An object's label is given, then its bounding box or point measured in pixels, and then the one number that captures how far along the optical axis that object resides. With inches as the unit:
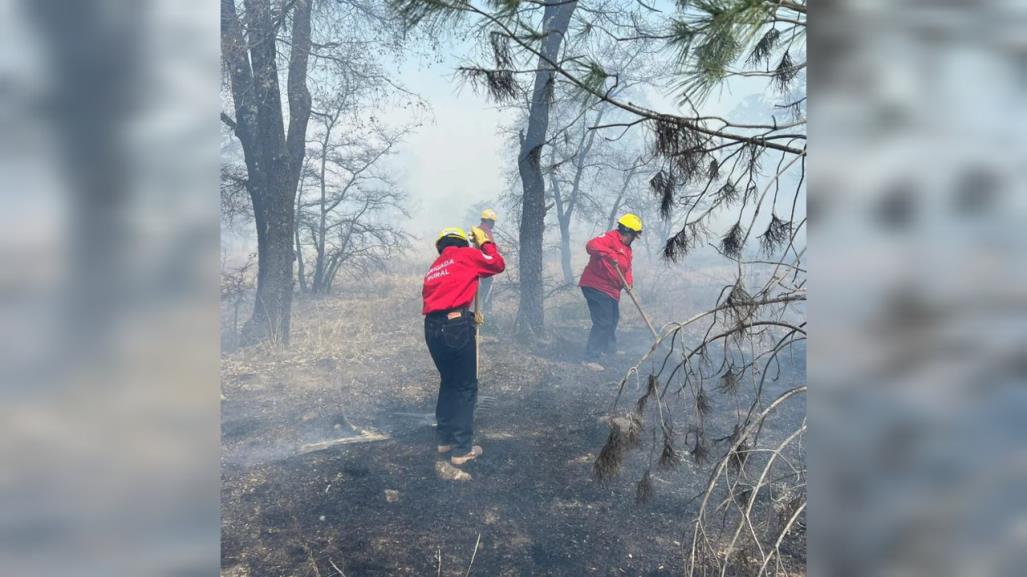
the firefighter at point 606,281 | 189.5
